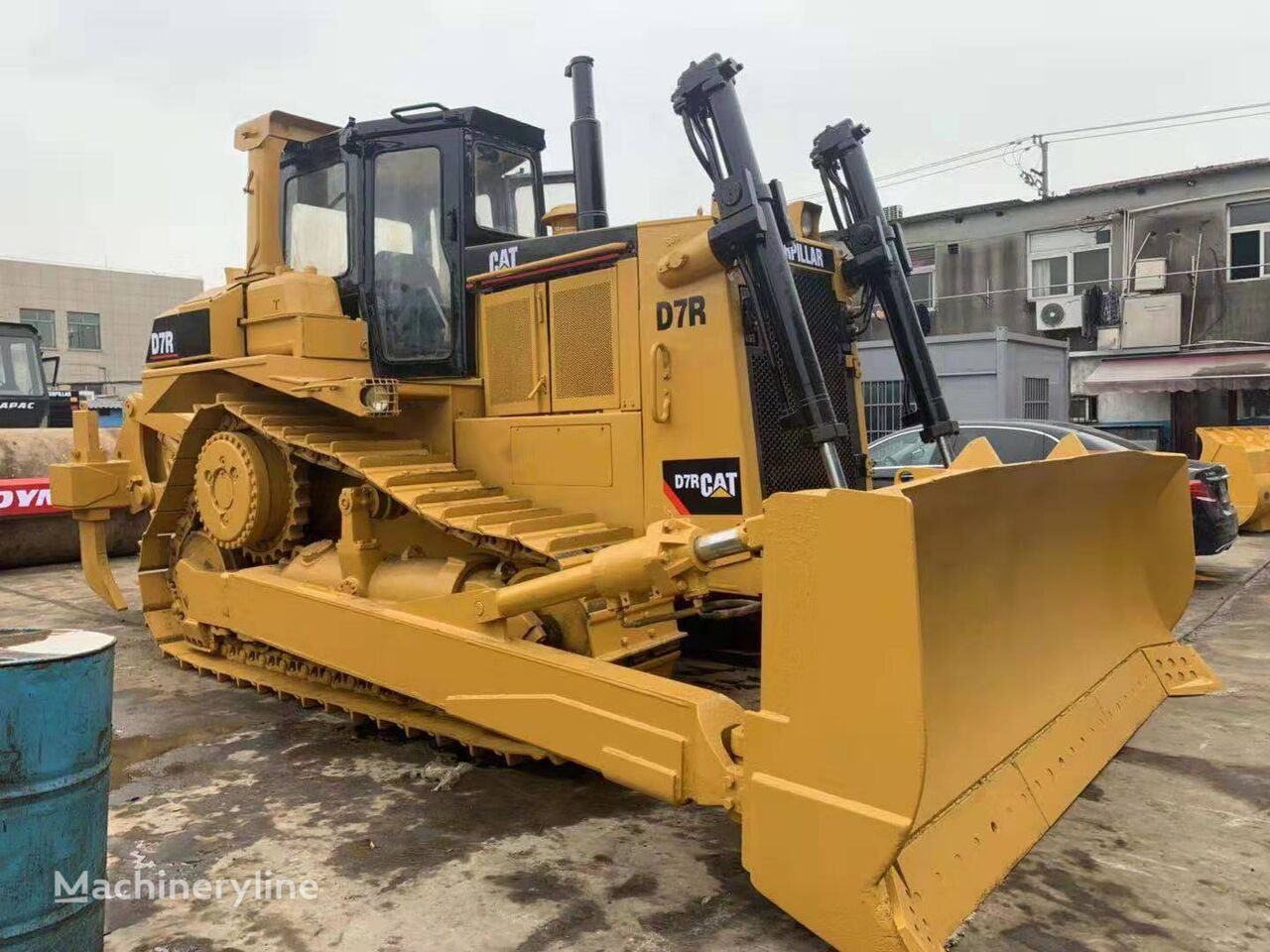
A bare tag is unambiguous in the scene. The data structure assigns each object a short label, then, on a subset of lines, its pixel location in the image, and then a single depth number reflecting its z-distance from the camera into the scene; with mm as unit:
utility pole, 30580
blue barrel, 2383
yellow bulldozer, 2693
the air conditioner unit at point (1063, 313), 18812
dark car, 8242
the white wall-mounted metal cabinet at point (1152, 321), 17984
